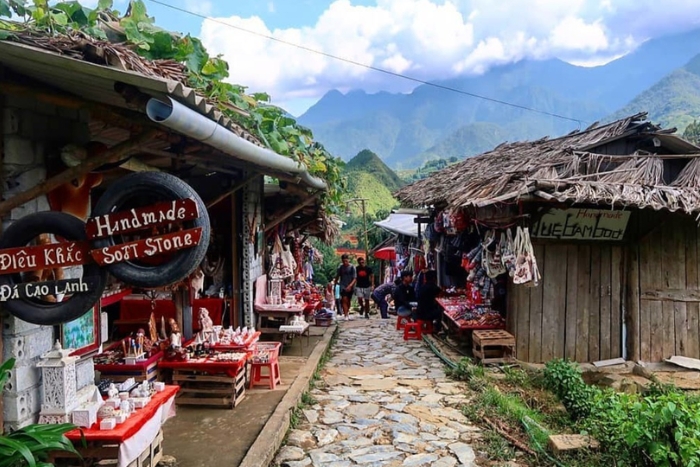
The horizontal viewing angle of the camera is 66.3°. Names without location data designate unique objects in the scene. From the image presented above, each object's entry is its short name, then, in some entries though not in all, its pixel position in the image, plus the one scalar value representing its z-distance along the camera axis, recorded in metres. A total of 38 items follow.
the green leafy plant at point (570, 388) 6.95
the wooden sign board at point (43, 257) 3.20
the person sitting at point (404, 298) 13.45
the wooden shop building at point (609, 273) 9.08
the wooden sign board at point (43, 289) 3.28
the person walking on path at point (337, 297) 16.70
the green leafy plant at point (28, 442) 3.34
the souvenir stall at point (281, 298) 9.89
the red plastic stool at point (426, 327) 12.78
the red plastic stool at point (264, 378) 7.58
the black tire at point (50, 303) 3.27
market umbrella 23.11
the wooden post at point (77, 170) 3.52
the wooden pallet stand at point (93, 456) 4.12
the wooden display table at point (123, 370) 6.18
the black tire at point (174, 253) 3.22
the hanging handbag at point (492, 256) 9.17
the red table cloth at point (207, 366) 6.68
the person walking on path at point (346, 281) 15.73
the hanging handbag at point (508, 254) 8.52
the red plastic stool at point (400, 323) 13.72
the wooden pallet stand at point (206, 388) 6.69
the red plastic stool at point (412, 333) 12.55
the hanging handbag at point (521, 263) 8.27
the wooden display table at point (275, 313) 9.85
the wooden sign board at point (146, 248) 3.15
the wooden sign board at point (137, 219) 3.14
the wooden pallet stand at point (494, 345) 9.02
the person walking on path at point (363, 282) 16.02
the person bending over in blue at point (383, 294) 15.91
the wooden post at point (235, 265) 8.89
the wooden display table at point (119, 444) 4.08
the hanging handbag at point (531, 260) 8.33
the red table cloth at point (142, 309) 8.16
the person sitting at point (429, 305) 12.55
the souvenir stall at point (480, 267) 8.48
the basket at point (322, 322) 13.14
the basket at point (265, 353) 7.58
